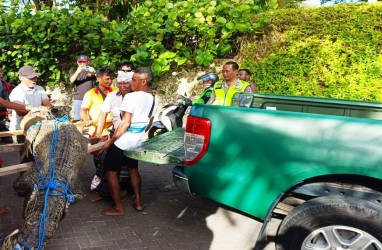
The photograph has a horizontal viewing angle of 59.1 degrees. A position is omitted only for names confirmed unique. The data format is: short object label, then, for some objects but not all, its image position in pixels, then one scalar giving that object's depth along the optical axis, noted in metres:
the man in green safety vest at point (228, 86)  5.16
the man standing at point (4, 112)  6.18
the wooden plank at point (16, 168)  2.55
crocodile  2.12
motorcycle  6.92
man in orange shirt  4.80
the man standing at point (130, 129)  3.73
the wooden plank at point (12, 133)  3.25
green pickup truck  2.40
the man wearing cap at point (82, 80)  7.07
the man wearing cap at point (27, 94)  4.56
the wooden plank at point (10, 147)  3.04
